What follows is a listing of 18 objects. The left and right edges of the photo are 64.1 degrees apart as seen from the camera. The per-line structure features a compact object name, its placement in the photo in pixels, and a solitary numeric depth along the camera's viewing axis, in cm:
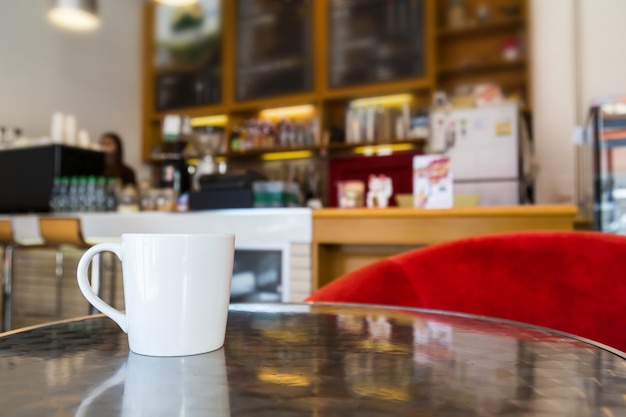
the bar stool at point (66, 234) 257
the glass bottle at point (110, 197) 314
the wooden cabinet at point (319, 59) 410
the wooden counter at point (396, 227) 199
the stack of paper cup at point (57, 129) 350
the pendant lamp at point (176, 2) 360
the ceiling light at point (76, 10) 370
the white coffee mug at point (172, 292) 46
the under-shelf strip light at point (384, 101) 446
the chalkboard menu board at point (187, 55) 515
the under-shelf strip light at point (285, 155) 486
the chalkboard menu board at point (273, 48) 467
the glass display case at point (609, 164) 223
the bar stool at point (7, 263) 296
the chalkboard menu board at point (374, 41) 415
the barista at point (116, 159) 454
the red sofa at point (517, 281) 86
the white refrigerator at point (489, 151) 325
